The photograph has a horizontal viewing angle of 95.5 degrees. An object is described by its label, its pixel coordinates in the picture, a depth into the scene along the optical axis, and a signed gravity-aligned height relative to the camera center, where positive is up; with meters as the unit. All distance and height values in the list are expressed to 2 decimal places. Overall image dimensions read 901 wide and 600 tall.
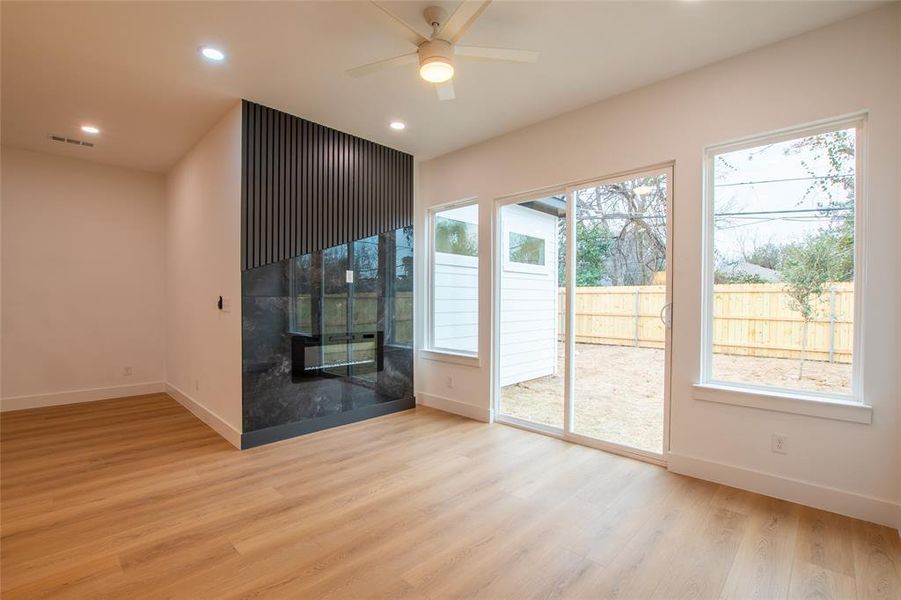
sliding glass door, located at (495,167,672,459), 3.28 -0.09
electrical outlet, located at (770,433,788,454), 2.61 -0.95
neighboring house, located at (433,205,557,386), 4.37 +0.06
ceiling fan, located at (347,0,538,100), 2.29 +1.40
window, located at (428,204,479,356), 4.57 +0.17
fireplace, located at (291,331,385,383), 3.82 -0.61
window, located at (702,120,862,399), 2.54 +0.22
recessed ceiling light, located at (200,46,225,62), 2.73 +1.63
